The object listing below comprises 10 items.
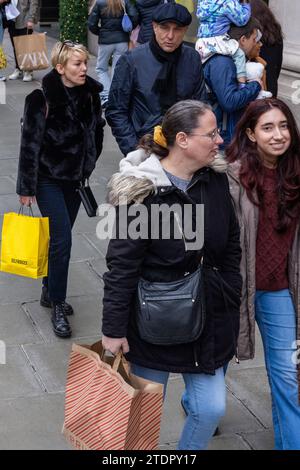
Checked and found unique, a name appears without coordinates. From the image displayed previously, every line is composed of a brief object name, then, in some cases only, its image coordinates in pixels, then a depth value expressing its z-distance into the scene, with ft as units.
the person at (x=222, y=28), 19.57
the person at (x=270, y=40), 22.20
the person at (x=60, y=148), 18.70
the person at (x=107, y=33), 39.55
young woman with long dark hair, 13.51
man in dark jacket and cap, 18.57
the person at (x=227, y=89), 19.38
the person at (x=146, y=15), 36.14
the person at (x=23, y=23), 48.44
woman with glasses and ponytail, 12.32
